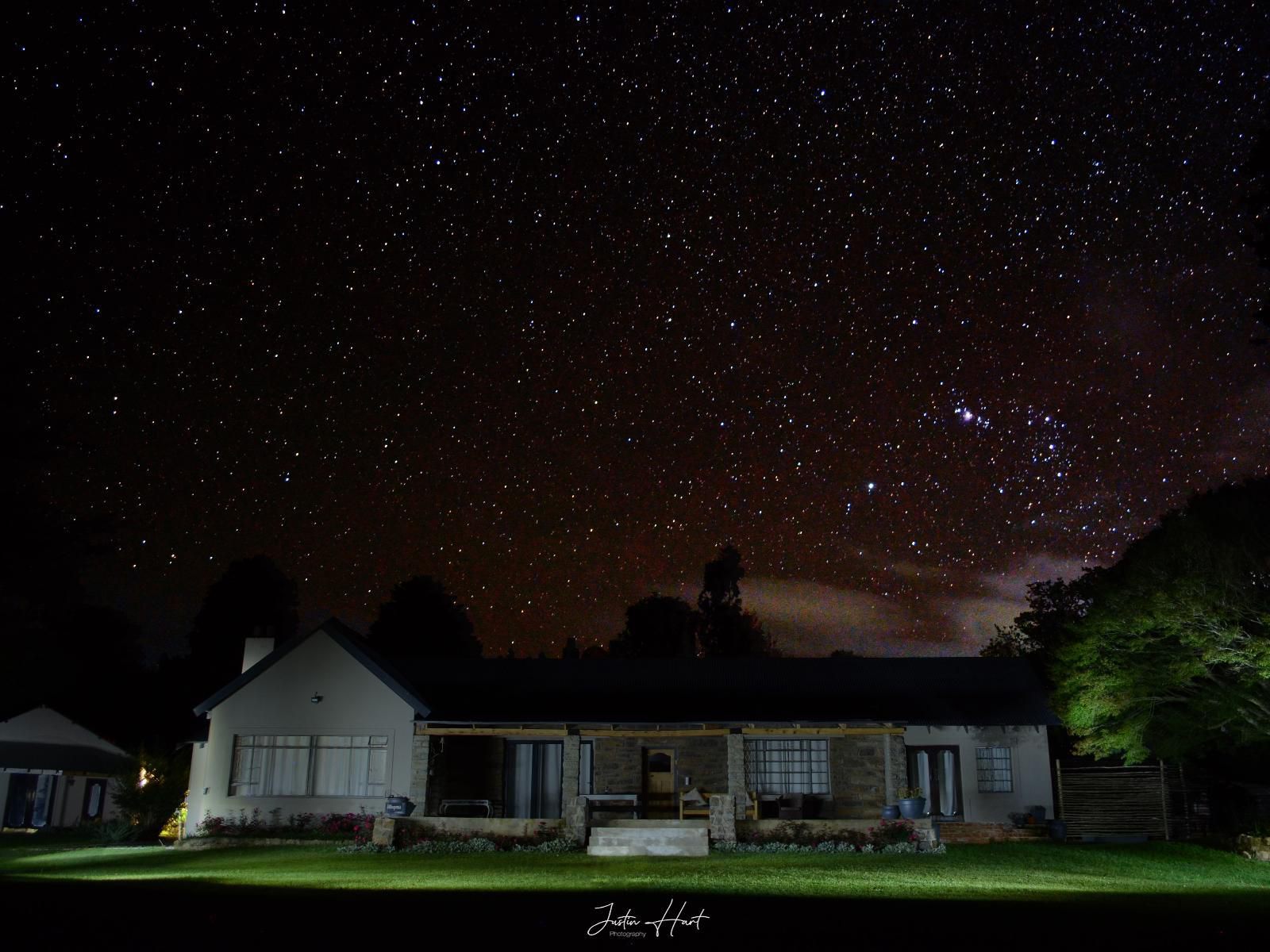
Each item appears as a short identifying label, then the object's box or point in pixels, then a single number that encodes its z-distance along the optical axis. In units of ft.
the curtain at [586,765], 83.71
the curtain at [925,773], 83.05
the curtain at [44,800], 109.70
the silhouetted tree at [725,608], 194.80
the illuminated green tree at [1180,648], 65.72
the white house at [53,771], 107.04
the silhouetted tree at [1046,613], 153.89
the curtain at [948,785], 82.58
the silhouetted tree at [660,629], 195.83
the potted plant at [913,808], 68.90
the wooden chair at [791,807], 73.00
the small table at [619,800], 70.74
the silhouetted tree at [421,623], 204.33
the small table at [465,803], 77.46
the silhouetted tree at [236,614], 199.72
